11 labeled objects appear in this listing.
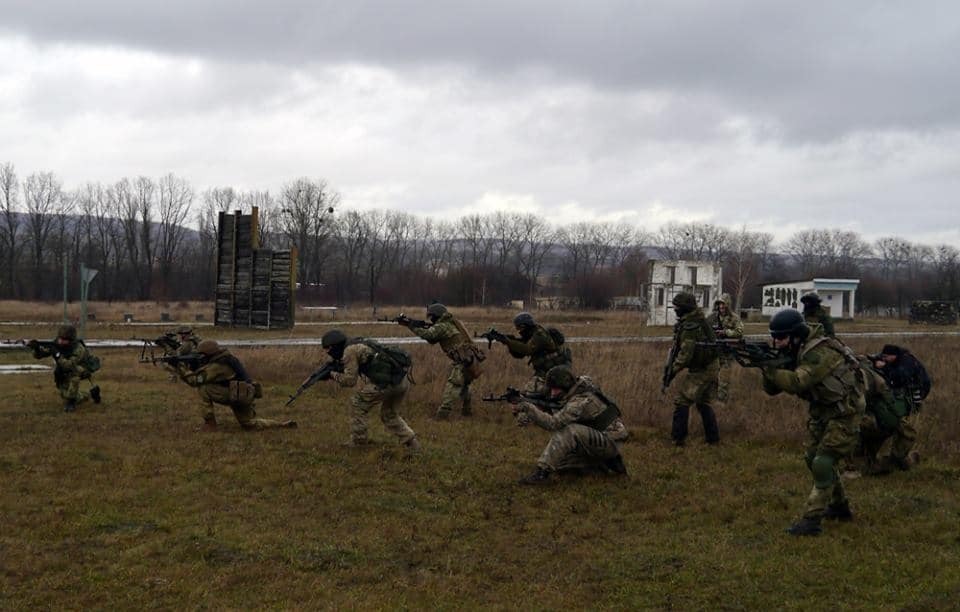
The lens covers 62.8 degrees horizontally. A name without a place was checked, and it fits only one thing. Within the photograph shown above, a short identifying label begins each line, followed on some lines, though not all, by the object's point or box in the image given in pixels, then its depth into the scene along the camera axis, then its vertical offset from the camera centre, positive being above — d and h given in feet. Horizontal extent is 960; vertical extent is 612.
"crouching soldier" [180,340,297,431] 34.78 -4.64
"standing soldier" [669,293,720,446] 32.86 -2.99
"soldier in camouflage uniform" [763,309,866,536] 20.85 -2.42
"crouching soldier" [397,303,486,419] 39.11 -3.20
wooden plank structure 102.17 +0.06
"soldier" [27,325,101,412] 40.37 -4.67
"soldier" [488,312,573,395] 35.83 -2.61
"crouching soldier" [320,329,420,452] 31.14 -3.62
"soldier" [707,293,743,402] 41.55 -1.46
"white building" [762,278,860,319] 168.55 +1.46
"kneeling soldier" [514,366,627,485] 26.35 -4.43
